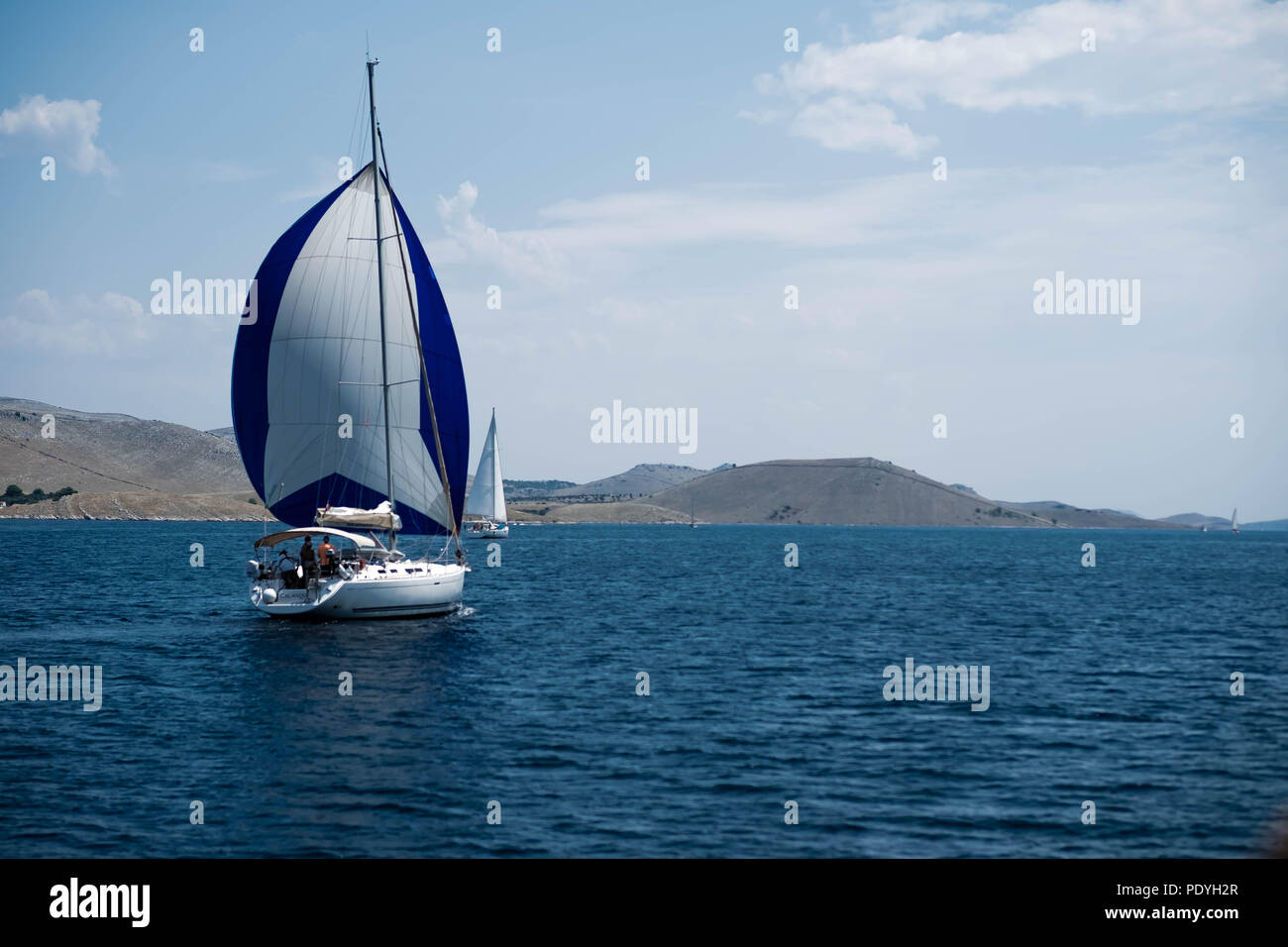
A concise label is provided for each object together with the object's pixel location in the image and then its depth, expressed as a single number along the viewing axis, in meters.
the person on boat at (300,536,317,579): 38.81
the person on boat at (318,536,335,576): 38.72
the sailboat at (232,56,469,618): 41.34
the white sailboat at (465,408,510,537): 126.94
